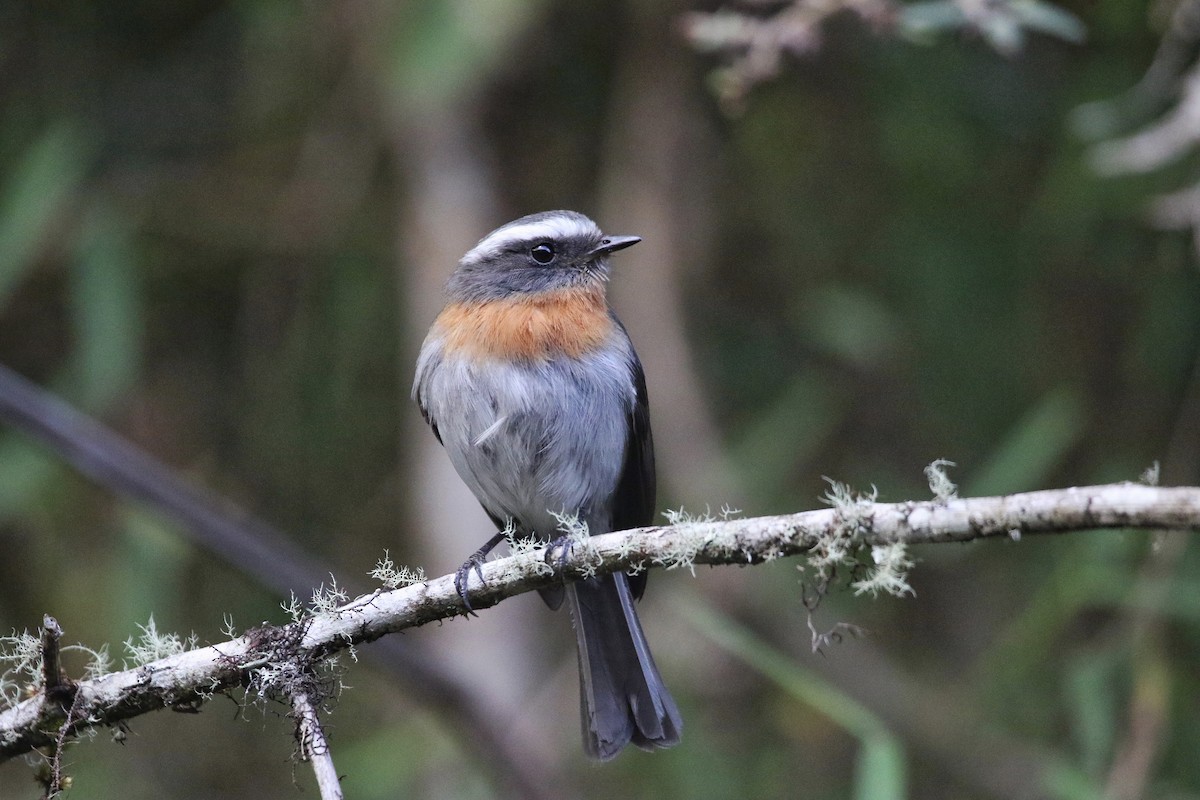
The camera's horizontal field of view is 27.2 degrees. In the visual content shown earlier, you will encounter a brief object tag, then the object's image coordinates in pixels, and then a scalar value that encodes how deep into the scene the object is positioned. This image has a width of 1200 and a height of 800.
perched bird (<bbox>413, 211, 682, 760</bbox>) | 6.90
